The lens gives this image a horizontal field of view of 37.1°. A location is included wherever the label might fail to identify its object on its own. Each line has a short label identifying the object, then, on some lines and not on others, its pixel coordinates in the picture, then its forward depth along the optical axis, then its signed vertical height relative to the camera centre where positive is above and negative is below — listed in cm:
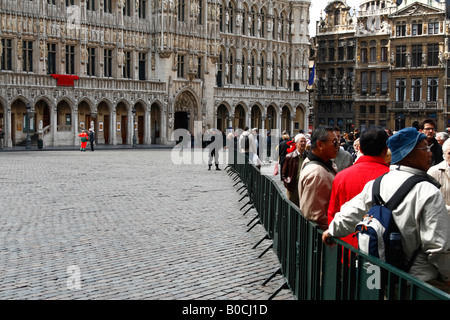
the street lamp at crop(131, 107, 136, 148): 4841 -3
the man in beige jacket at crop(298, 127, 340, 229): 574 -46
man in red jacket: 521 -35
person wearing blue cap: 405 -53
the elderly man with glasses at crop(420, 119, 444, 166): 1072 -25
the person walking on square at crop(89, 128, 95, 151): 4031 -56
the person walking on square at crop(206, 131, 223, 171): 2505 -74
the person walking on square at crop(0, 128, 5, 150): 4134 -55
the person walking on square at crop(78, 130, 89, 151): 3956 -66
